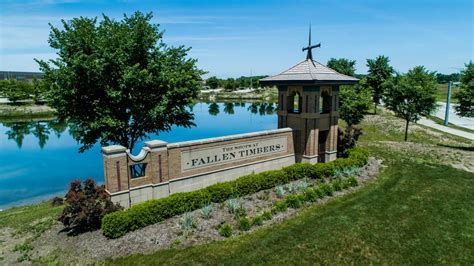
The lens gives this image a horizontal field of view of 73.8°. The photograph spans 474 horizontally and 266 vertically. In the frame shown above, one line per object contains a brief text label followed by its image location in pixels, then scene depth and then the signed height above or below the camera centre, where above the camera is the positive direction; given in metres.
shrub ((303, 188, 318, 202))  12.00 -4.04
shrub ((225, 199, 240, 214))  10.94 -4.07
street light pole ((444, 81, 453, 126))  35.81 -1.40
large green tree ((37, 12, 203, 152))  13.52 +0.35
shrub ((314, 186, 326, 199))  12.30 -4.03
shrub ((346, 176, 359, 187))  13.58 -3.97
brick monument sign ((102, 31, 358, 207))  11.15 -2.60
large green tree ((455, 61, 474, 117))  21.78 -0.36
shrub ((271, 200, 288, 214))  10.91 -4.14
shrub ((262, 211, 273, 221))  10.43 -4.20
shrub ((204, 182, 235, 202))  11.70 -3.84
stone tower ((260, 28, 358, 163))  15.16 -0.86
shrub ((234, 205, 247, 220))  10.60 -4.22
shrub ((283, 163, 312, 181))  14.16 -3.69
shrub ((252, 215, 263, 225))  10.09 -4.20
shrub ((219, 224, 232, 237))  9.45 -4.25
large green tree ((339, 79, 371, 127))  28.12 -1.45
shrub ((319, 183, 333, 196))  12.58 -4.00
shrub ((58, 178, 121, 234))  9.80 -3.71
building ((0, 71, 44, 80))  173.98 +8.14
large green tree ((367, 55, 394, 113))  45.19 +2.23
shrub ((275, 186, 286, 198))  12.35 -4.02
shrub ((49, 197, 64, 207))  10.45 -3.74
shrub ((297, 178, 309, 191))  12.82 -3.95
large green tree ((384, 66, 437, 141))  23.98 -0.41
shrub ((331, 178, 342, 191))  13.02 -3.98
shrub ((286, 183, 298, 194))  12.79 -4.03
